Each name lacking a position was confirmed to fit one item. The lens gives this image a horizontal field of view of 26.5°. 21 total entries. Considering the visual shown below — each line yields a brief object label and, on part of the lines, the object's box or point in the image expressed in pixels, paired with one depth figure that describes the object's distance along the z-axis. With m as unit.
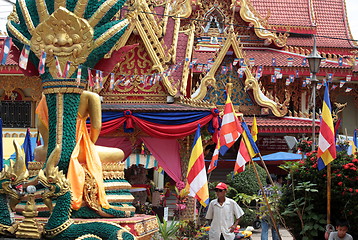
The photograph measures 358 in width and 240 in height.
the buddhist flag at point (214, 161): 12.96
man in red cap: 10.59
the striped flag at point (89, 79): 9.66
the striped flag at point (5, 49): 9.52
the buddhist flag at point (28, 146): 15.94
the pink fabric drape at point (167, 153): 16.41
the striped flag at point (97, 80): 10.49
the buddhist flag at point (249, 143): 12.22
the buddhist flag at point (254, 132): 16.08
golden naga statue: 9.22
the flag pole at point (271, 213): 10.61
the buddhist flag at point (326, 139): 9.80
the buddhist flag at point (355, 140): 18.06
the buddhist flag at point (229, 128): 12.52
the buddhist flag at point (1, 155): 12.03
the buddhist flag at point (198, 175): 11.86
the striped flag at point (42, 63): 9.34
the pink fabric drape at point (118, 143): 16.71
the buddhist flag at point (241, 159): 12.91
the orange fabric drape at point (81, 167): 9.00
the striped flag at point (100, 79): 10.92
